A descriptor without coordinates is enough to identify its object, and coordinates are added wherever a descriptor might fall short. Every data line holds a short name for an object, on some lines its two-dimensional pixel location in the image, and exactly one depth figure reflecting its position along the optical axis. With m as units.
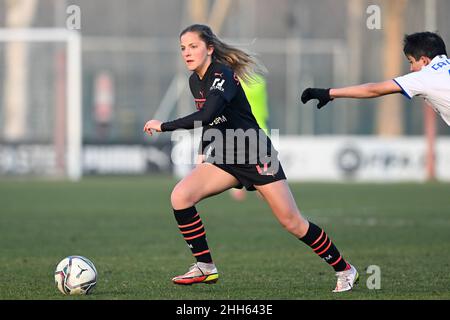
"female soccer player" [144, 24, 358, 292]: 14.61
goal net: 52.34
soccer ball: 14.19
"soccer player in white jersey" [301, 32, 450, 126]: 13.41
